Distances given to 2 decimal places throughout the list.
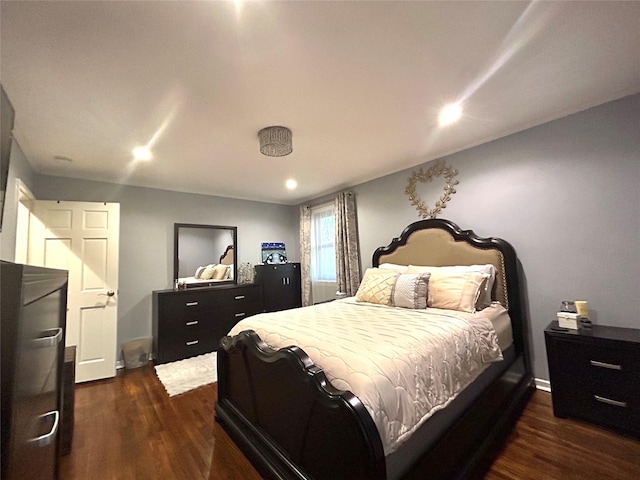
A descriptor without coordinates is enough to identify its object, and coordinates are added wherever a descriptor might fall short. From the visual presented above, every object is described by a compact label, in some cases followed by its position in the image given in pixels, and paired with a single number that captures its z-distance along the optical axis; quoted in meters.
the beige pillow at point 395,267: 2.98
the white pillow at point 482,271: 2.36
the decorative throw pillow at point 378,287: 2.63
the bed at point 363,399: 1.12
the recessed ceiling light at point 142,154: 2.68
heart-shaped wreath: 3.03
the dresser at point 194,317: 3.38
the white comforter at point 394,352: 1.15
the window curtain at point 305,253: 4.73
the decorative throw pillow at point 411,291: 2.40
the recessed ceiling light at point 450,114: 2.15
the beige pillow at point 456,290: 2.22
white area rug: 2.70
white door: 2.93
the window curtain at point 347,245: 3.93
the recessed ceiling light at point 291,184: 3.91
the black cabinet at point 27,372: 0.51
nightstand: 1.75
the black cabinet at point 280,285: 4.49
